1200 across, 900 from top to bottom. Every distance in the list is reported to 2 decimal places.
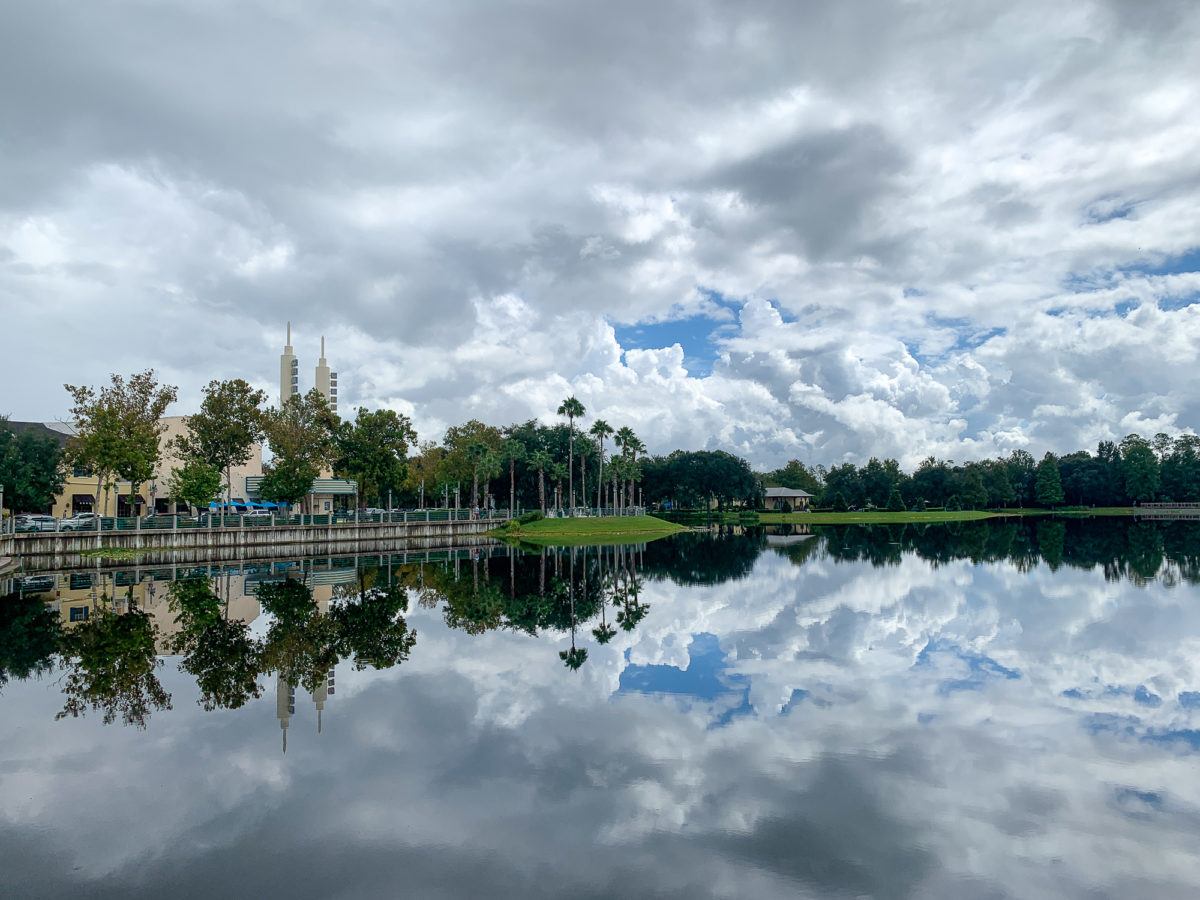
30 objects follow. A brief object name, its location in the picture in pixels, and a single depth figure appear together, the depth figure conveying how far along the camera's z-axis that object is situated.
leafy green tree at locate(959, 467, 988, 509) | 146.38
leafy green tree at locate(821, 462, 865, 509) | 147.38
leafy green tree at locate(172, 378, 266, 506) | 73.50
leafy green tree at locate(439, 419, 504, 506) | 90.25
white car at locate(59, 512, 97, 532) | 57.59
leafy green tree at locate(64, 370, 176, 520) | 58.81
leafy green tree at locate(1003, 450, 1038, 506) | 156.38
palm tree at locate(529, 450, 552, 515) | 102.38
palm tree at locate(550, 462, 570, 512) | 106.52
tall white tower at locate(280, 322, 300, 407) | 178.62
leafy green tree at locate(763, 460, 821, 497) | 178.62
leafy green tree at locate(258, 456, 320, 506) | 72.62
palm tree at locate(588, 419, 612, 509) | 110.31
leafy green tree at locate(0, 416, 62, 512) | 65.88
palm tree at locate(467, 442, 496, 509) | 89.56
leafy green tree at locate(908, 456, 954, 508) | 148.50
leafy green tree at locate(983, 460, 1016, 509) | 152.12
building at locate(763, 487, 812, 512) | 157.12
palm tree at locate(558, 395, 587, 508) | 101.50
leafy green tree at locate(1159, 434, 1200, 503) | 146.12
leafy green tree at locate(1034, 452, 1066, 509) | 148.62
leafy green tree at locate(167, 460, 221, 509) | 66.00
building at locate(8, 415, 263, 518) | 77.25
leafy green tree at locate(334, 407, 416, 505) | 78.25
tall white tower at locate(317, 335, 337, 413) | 192.00
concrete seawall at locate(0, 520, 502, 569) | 53.50
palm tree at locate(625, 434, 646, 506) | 116.43
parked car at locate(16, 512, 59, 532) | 56.91
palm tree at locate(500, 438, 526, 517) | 100.74
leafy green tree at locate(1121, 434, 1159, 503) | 145.00
